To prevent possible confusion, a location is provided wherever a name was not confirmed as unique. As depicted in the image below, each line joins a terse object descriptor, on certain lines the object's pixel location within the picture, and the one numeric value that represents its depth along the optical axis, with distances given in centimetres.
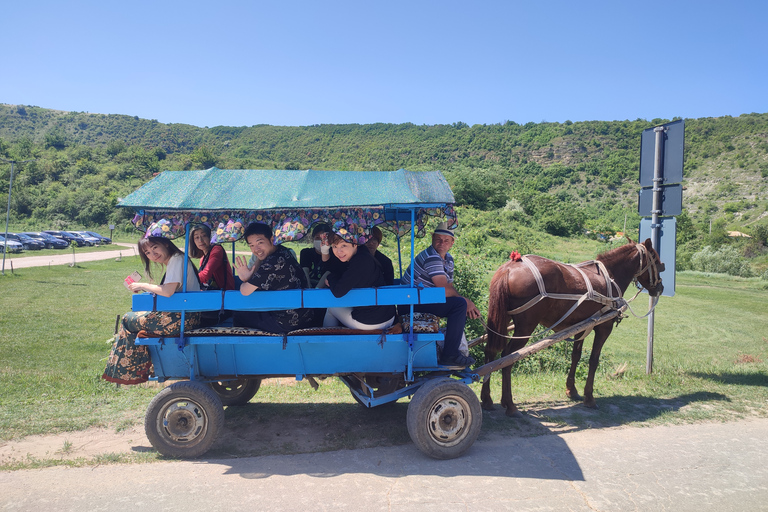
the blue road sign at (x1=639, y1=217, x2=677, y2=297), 686
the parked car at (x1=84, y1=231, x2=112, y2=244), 4277
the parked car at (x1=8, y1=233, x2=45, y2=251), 3484
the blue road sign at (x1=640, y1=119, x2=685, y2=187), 697
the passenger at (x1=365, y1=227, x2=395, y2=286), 558
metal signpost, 695
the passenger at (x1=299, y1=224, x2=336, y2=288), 524
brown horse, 564
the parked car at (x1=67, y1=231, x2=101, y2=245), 4153
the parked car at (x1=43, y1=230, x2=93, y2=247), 4028
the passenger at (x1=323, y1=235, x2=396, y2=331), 438
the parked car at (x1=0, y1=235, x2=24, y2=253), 3265
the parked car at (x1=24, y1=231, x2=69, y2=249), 3720
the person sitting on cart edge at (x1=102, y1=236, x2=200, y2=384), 440
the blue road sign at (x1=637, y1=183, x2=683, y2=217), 696
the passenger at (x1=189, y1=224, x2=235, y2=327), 489
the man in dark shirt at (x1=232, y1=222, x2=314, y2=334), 445
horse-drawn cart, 429
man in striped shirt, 481
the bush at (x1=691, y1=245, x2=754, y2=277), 2560
